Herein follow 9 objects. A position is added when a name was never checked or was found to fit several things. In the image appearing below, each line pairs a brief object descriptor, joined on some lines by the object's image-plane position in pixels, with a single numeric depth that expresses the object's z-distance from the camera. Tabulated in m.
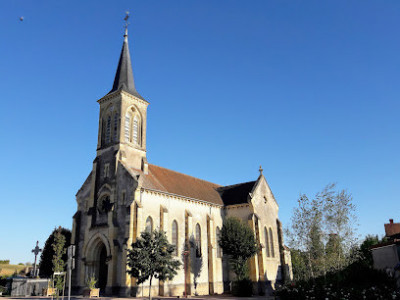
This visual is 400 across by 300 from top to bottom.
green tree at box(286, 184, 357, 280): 21.84
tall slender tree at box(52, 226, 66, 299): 23.09
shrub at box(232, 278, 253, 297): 31.75
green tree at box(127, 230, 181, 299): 24.88
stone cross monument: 32.94
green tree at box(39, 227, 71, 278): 41.88
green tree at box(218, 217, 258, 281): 33.19
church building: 29.03
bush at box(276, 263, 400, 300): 16.44
